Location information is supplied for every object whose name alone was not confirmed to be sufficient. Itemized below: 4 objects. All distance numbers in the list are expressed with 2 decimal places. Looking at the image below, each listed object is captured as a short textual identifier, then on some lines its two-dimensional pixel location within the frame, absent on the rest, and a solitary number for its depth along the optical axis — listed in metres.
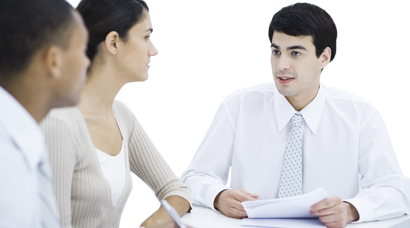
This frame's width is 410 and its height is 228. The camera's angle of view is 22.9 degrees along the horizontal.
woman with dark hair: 2.06
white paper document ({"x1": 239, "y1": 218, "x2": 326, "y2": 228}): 2.20
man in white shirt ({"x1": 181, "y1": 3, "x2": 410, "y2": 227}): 2.47
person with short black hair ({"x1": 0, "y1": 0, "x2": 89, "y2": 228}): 1.45
